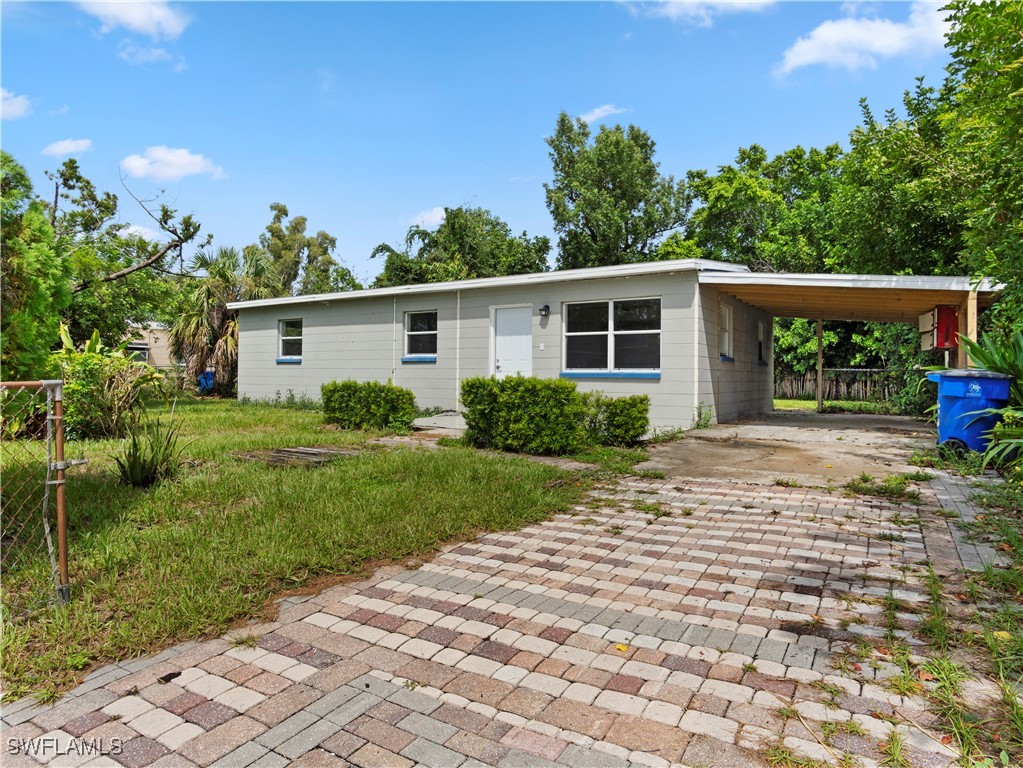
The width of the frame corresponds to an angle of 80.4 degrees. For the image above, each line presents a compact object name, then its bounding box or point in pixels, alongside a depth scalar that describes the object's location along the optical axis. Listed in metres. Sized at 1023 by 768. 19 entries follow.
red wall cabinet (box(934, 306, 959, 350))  11.41
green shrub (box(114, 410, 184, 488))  5.69
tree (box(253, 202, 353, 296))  43.22
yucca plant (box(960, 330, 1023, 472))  6.21
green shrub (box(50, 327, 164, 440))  9.12
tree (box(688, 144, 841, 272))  24.81
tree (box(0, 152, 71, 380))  4.68
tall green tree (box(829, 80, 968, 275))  13.23
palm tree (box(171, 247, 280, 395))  19.59
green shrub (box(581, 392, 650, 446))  8.84
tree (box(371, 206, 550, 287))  26.28
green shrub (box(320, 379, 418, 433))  10.62
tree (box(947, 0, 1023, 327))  4.96
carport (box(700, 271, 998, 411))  9.77
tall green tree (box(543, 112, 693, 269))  30.59
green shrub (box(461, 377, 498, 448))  8.48
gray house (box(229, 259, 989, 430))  10.78
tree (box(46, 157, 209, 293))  13.41
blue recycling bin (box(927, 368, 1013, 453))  6.97
